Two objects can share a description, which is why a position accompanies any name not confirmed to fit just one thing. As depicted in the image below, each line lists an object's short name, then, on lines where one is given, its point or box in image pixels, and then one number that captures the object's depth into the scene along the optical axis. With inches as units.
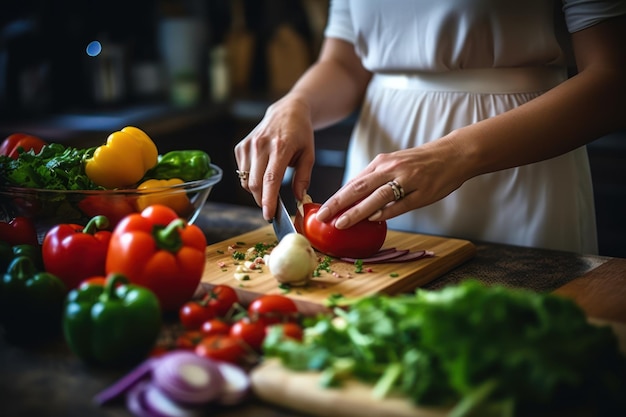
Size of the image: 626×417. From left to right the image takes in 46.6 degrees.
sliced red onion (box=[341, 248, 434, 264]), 53.7
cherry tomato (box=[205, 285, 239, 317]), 43.6
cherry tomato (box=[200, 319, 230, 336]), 39.4
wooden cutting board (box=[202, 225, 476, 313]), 47.4
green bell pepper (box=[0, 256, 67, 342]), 41.1
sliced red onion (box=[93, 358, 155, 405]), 34.0
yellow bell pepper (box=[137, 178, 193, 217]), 54.8
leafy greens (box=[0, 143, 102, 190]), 53.9
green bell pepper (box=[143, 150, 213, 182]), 60.7
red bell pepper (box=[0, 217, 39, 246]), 52.6
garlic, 47.1
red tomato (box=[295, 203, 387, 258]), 53.3
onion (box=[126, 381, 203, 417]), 32.7
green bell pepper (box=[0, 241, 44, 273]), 48.0
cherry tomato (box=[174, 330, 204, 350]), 38.2
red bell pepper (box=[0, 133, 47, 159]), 61.8
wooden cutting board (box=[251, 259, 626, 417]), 32.1
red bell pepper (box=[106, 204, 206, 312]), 42.8
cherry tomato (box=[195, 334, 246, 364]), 36.6
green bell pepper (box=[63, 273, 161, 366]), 36.6
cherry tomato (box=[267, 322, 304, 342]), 37.9
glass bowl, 53.4
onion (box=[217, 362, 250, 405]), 34.0
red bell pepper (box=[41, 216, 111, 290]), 46.4
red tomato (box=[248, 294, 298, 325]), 40.5
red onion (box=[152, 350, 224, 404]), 32.6
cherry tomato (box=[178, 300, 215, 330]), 41.5
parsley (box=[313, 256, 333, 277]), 51.2
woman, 53.4
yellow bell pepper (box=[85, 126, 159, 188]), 56.2
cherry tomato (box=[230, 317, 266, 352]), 38.6
